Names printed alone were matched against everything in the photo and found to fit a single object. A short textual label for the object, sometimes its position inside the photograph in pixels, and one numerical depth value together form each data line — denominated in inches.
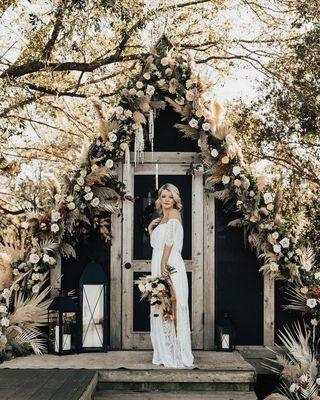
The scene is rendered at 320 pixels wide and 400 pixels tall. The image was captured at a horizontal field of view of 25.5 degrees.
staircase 269.6
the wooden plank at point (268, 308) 316.8
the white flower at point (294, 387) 266.7
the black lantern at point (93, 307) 303.9
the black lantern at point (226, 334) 308.8
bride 281.4
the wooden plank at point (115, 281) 317.4
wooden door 318.3
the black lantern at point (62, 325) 296.0
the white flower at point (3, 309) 284.7
